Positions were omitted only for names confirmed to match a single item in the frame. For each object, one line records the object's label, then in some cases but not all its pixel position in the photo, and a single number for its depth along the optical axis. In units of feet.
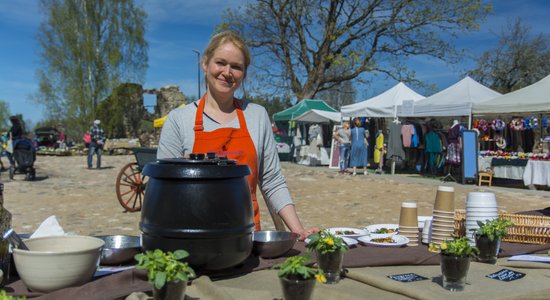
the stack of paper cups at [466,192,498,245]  6.24
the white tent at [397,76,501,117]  38.62
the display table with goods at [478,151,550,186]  34.32
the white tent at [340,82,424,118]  46.42
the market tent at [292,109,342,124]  56.69
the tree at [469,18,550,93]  87.70
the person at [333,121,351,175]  49.11
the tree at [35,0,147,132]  96.48
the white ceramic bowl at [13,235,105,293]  3.96
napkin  5.42
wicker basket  7.05
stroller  38.93
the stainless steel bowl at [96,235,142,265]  5.07
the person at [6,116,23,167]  37.86
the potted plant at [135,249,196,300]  3.34
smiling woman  6.32
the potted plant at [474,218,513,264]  5.70
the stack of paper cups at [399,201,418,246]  6.86
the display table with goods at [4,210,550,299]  4.19
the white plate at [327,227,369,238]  7.01
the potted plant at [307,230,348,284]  4.57
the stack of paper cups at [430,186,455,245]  6.25
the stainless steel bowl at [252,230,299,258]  5.37
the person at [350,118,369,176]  47.62
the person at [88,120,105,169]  49.39
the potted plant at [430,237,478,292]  4.50
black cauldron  4.16
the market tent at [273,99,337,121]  60.95
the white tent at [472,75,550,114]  33.45
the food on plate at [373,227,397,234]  7.57
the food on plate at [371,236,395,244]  6.53
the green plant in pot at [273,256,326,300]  3.61
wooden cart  25.36
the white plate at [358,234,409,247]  6.34
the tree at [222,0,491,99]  71.92
